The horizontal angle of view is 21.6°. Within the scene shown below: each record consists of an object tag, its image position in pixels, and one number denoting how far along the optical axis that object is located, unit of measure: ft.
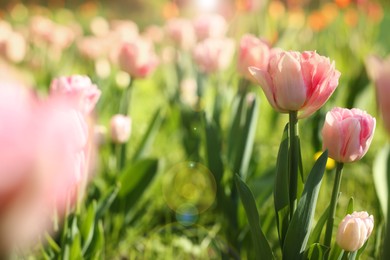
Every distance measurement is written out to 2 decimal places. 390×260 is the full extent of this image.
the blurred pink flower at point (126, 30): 17.90
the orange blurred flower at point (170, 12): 24.34
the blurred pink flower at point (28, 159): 2.24
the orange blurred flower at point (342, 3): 21.26
